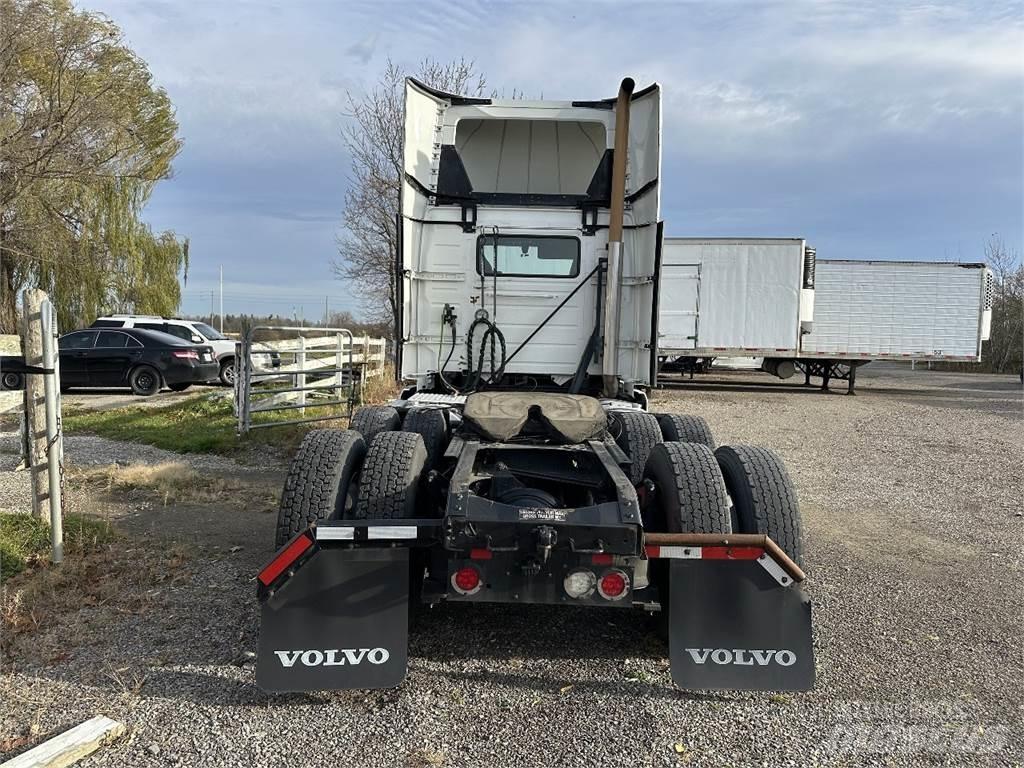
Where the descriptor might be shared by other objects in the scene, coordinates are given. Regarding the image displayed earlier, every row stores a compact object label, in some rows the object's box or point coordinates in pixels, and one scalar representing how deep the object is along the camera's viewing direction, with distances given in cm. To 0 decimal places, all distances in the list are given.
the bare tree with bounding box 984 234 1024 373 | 3753
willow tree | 1595
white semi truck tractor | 286
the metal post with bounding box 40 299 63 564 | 427
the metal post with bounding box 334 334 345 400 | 1147
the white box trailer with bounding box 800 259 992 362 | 1798
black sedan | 1449
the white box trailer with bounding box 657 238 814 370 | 1681
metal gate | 907
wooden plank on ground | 241
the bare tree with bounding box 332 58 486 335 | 1825
